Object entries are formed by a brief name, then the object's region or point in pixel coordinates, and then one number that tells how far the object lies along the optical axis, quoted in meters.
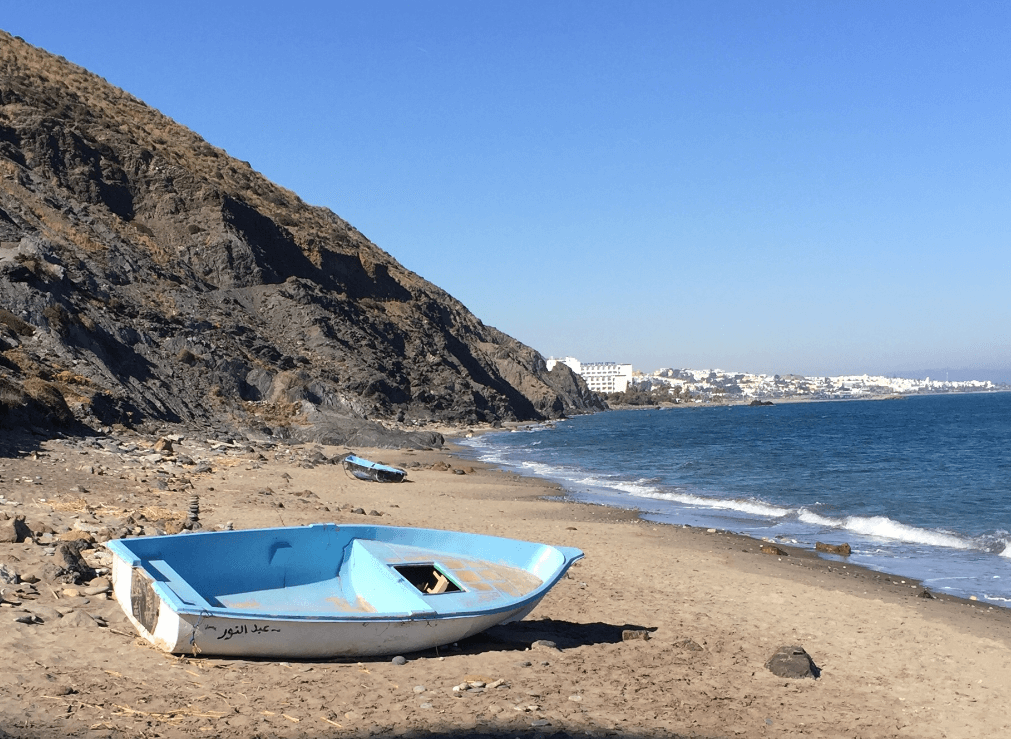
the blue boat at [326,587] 7.01
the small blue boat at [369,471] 24.97
